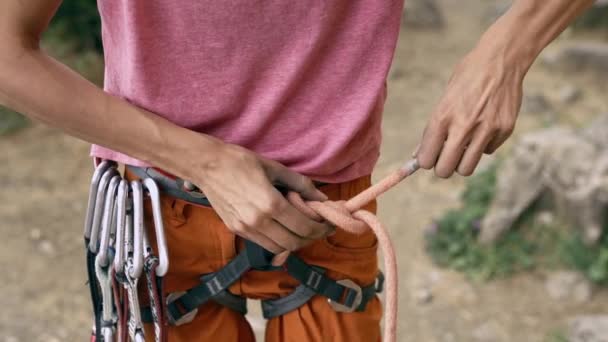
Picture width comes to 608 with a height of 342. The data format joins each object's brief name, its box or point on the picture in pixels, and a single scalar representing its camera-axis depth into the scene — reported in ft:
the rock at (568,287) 9.40
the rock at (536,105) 14.07
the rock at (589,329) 8.09
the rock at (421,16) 18.44
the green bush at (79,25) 14.21
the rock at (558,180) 9.50
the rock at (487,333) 9.09
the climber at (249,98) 3.54
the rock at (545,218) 10.11
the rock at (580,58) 15.30
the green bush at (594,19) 16.30
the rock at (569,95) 14.67
